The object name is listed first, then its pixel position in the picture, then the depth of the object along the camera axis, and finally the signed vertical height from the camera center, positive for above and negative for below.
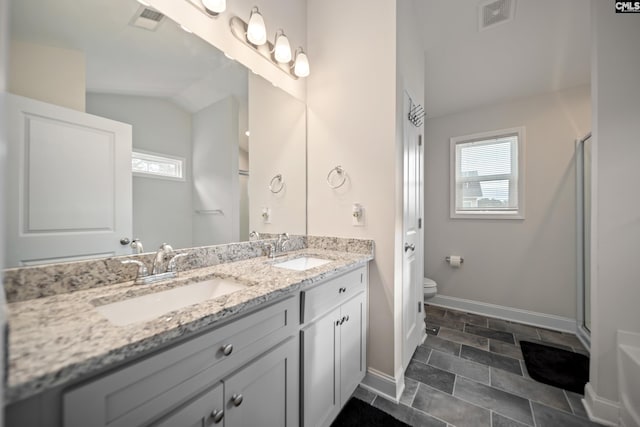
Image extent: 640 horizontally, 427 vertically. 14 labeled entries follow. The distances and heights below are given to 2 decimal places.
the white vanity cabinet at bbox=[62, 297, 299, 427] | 0.50 -0.46
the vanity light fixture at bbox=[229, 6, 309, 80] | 1.39 +1.10
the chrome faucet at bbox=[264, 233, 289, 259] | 1.58 -0.23
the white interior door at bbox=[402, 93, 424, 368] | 1.73 -0.25
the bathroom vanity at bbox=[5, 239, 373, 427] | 0.46 -0.38
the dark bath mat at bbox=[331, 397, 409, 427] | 1.31 -1.17
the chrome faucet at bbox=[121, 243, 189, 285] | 0.95 -0.23
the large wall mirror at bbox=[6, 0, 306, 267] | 0.75 +0.33
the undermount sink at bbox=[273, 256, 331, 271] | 1.55 -0.33
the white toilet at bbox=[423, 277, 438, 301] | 2.67 -0.86
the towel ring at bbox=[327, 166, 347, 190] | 1.72 +0.29
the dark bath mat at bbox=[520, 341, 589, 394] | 1.67 -1.19
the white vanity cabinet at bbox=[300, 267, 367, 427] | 1.07 -0.69
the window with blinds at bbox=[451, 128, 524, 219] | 2.69 +0.46
